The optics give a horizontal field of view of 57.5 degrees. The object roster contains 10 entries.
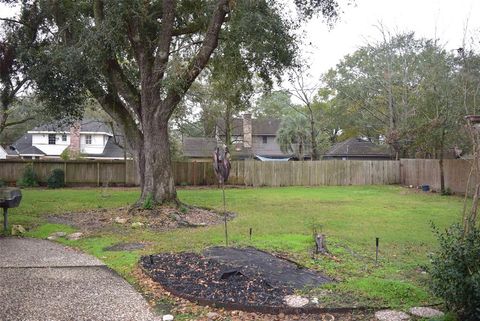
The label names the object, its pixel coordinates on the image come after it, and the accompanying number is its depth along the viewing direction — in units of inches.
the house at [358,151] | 1481.3
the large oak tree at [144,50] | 481.4
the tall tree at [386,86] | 1068.5
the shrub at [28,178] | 893.2
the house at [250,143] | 1632.6
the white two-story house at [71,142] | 1526.8
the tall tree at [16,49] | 575.5
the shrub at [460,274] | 157.4
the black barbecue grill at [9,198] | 357.0
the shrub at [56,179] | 897.5
